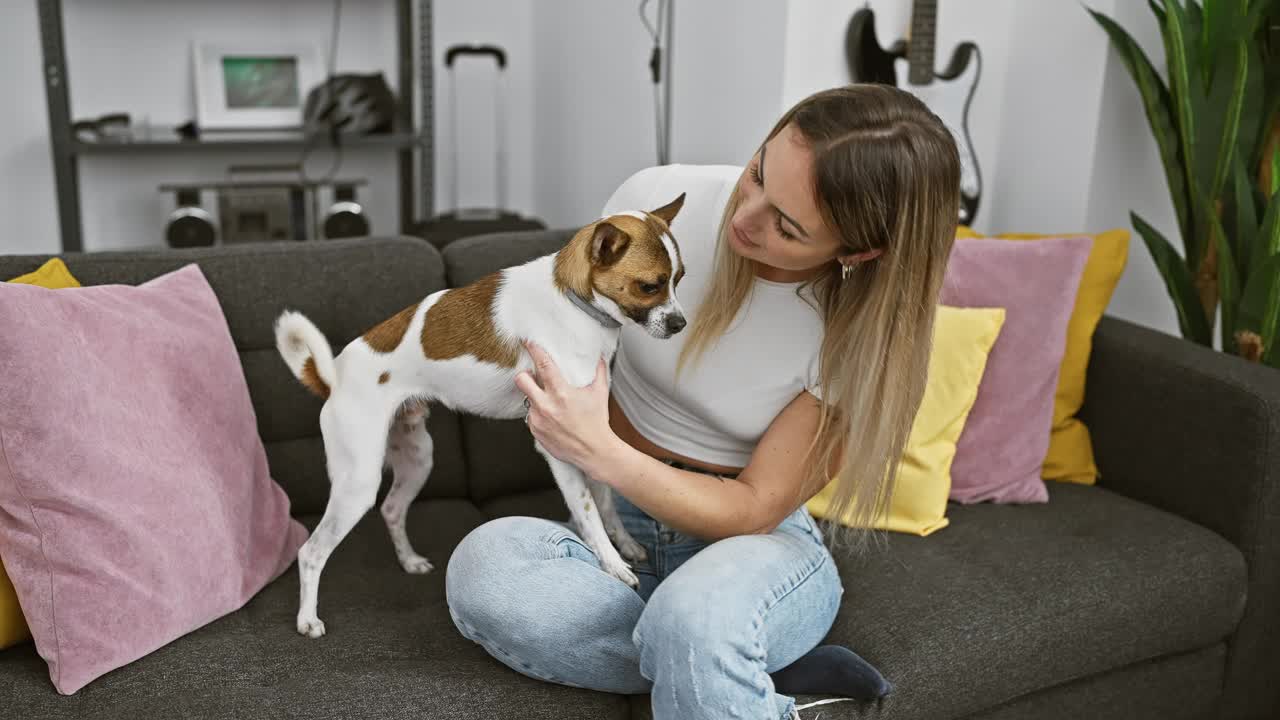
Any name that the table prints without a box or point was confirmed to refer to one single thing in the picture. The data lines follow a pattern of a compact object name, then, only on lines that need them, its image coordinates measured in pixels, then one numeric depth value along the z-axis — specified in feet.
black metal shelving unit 12.32
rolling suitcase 12.69
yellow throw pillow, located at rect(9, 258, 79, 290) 5.44
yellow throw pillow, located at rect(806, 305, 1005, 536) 6.36
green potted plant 7.23
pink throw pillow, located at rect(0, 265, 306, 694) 4.60
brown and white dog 4.83
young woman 4.48
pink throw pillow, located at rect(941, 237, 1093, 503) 6.79
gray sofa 4.73
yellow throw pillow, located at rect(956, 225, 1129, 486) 7.22
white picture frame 13.30
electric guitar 8.84
